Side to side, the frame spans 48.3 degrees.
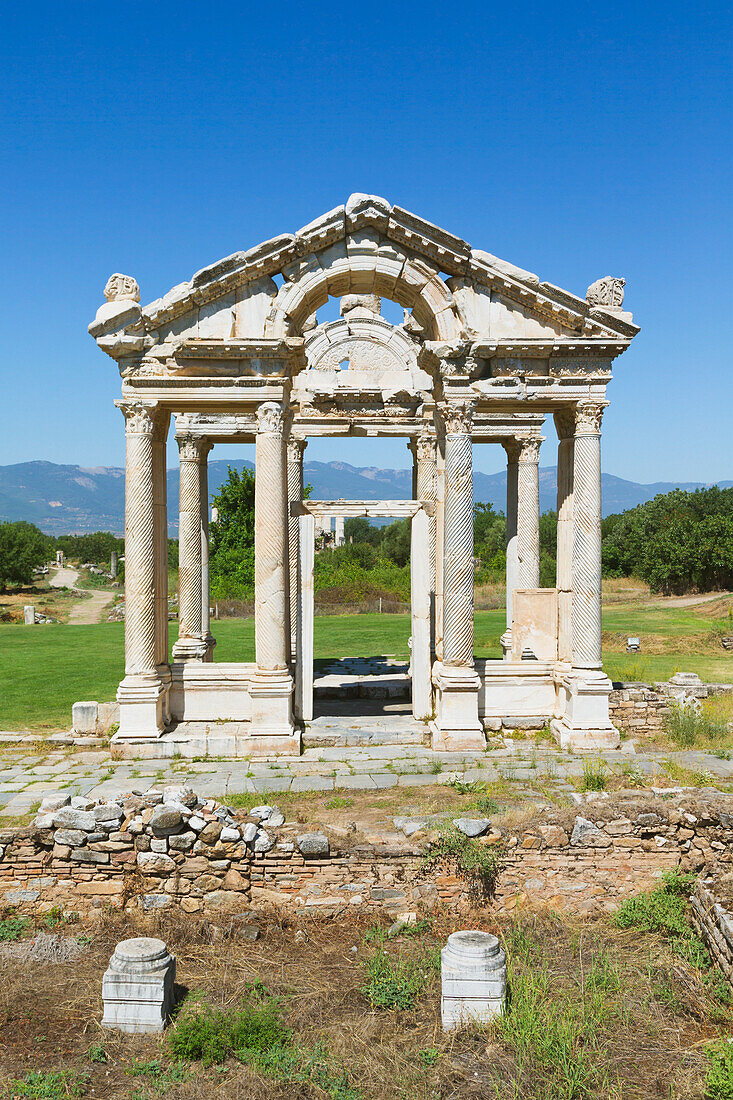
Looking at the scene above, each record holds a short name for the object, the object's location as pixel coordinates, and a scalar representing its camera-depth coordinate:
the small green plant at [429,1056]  5.78
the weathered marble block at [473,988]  6.22
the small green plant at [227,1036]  5.86
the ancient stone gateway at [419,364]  12.86
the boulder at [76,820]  8.22
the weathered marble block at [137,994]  6.22
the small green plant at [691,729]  13.53
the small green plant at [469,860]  8.08
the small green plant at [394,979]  6.49
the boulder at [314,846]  8.15
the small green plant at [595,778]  10.52
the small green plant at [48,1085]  5.39
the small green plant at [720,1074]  5.28
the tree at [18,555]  52.81
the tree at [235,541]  37.94
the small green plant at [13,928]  7.65
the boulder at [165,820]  8.16
